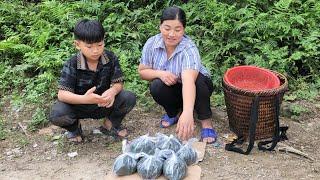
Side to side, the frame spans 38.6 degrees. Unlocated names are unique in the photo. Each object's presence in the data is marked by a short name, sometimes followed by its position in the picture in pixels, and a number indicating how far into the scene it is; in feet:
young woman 12.89
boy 12.46
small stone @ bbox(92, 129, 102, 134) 14.72
